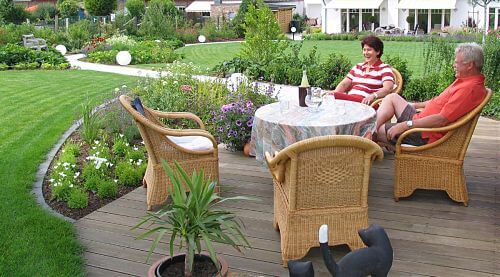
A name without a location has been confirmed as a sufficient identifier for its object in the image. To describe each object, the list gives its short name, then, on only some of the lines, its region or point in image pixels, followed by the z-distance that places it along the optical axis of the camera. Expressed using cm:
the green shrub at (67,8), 3192
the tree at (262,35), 1184
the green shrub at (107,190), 499
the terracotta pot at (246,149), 614
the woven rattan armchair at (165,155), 450
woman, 607
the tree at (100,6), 2705
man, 447
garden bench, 1812
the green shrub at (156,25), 2417
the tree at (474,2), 2296
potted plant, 301
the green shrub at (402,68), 957
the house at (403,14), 2939
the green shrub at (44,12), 3517
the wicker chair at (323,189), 341
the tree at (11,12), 2819
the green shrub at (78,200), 475
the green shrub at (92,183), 514
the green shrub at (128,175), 533
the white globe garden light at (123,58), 1598
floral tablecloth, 430
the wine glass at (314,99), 483
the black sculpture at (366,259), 281
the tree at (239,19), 2959
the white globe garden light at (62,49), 1850
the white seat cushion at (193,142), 489
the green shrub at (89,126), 653
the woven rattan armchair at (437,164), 455
